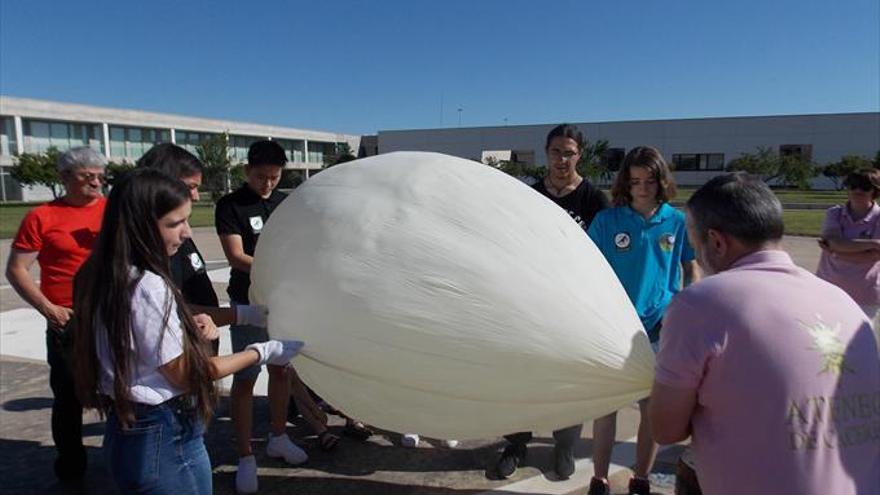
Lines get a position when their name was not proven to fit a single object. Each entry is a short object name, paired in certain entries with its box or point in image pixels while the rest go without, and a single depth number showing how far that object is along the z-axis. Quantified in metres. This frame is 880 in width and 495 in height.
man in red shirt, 3.22
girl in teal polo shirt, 2.99
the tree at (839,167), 38.91
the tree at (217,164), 36.56
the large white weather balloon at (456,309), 1.64
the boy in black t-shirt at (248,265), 3.29
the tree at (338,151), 67.09
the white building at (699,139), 47.56
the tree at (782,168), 41.38
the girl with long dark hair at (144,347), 1.85
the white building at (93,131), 43.47
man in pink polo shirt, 1.39
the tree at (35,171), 38.34
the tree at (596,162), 46.28
